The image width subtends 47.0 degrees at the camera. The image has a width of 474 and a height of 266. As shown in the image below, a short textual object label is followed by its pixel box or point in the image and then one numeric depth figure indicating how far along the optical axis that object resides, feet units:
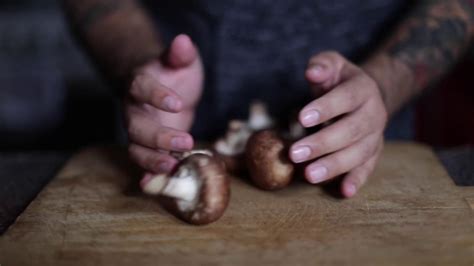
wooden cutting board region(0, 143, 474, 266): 2.50
